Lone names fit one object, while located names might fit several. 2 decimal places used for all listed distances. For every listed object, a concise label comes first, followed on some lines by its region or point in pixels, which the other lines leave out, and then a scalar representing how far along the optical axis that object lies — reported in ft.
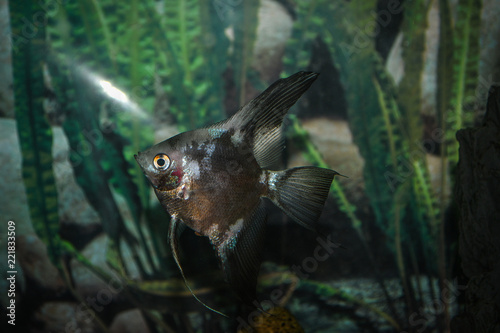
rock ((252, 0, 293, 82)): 6.54
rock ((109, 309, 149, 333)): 7.00
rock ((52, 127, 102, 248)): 6.91
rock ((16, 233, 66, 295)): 7.14
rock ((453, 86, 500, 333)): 4.36
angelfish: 3.04
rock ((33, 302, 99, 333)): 7.05
